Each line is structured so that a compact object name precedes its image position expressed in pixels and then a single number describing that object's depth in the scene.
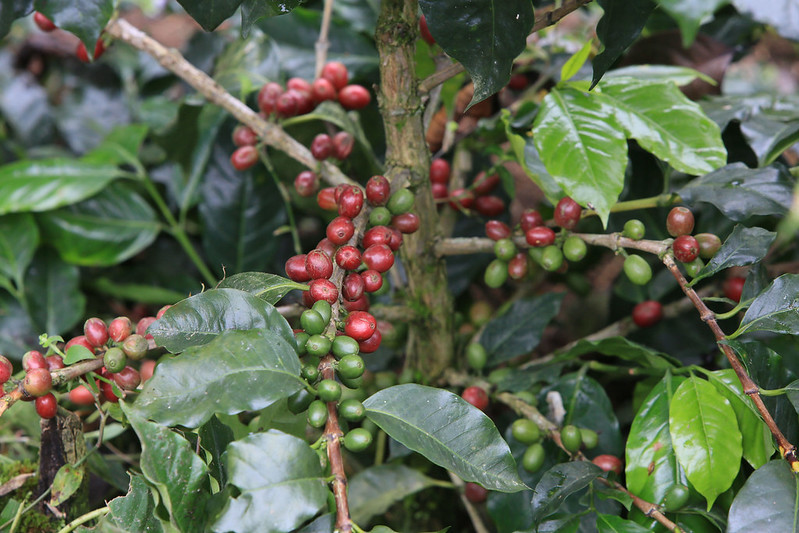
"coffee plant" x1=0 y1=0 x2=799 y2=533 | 1.02
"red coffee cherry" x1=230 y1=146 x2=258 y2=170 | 1.23
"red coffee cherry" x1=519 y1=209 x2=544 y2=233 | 1.15
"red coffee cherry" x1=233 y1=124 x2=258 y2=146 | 1.24
